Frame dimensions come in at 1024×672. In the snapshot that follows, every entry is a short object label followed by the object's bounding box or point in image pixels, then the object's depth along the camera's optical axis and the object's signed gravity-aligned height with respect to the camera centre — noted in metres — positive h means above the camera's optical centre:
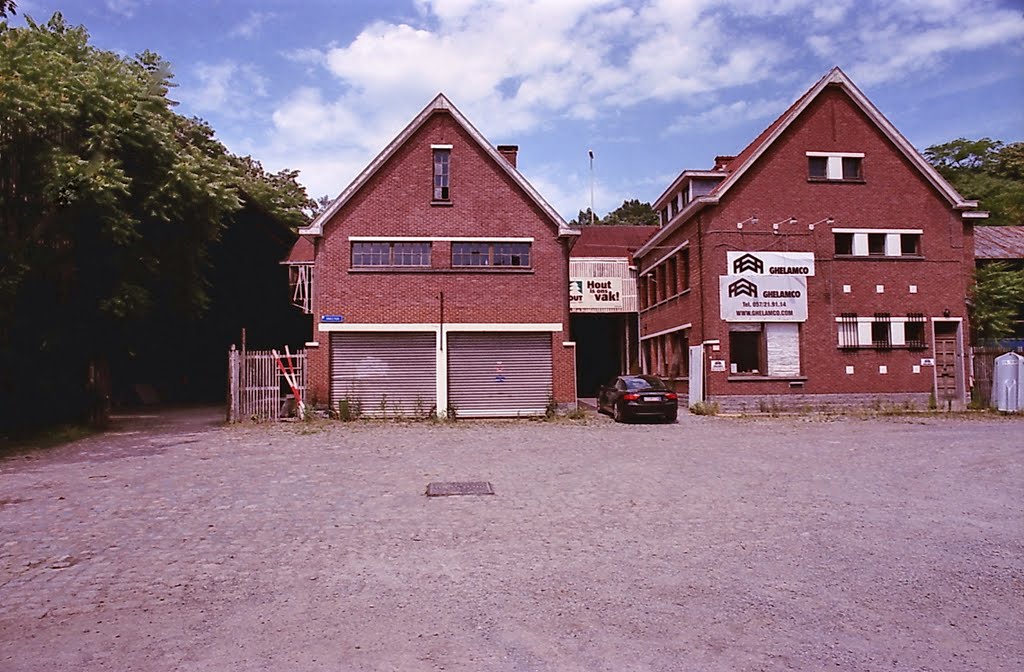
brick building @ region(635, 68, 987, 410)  26.20 +3.24
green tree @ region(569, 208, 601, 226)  76.21 +14.76
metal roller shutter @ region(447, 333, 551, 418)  24.48 -0.17
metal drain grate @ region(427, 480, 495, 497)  10.66 -1.67
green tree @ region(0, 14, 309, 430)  18.53 +4.32
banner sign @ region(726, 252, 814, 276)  26.39 +3.45
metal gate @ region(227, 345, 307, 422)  22.27 -0.41
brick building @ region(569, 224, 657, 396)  36.50 +2.93
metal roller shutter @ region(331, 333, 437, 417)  23.95 -0.10
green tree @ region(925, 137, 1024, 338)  27.89 +9.58
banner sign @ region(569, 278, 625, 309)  36.47 +3.49
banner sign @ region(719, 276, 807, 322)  26.14 +2.22
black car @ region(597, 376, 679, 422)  22.66 -0.97
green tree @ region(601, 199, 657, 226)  77.19 +15.41
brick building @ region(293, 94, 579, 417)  24.09 +2.62
